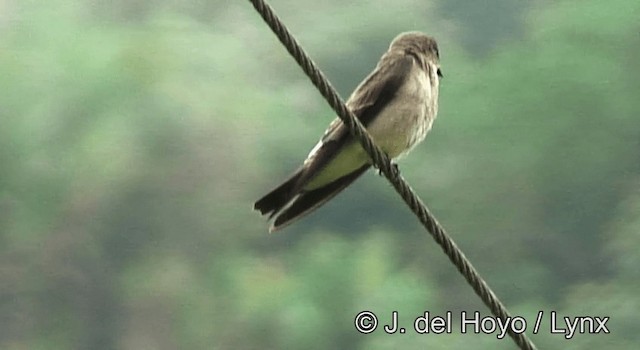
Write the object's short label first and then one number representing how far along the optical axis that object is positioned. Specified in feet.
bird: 18.89
